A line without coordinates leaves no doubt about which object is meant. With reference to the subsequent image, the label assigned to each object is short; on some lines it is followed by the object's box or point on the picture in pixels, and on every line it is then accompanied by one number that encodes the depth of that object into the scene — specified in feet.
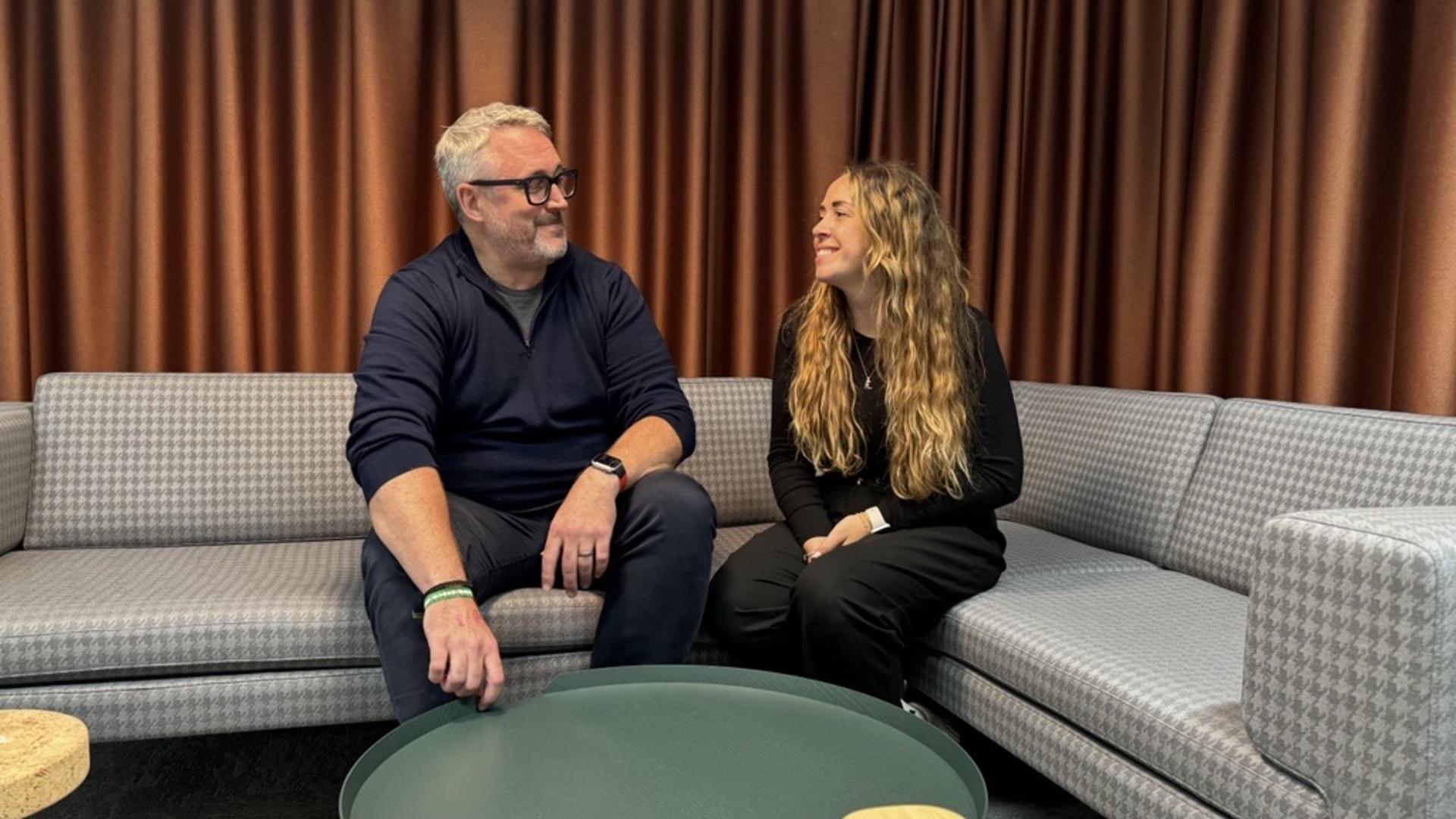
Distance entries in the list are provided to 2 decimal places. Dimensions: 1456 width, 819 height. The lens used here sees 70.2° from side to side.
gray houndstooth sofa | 3.50
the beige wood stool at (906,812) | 2.99
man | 5.00
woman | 5.58
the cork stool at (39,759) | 3.23
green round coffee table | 3.12
